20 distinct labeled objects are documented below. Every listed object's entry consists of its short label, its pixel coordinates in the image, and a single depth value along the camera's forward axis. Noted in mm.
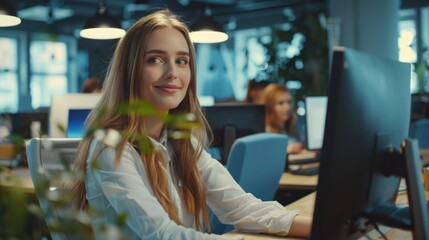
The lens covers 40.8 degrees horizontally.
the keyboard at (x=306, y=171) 3244
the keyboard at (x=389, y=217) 1104
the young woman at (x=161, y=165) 1385
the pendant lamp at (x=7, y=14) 4043
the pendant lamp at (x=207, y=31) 4633
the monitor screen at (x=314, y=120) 3619
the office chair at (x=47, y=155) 1733
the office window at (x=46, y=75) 11117
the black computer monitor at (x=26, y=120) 4215
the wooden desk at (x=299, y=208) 1594
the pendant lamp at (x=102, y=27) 4512
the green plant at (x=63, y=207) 552
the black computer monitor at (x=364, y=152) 928
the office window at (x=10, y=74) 10805
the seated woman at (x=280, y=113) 4680
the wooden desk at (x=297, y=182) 2941
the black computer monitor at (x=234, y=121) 3545
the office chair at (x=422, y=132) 4755
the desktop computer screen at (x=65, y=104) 3729
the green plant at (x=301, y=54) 7980
